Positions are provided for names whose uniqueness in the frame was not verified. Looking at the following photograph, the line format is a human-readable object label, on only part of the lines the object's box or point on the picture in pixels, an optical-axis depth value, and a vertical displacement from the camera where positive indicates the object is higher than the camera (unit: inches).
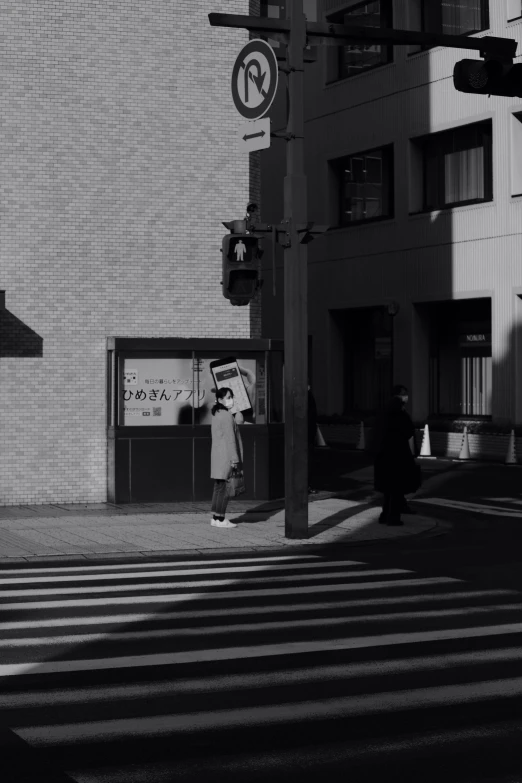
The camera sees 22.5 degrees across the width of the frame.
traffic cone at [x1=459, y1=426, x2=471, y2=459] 1238.9 -54.8
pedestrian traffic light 583.8 +58.4
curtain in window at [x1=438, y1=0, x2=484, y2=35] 1318.9 +385.0
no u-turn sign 576.1 +140.6
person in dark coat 668.7 -35.1
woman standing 645.9 -27.2
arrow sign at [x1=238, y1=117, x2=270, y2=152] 577.3 +115.7
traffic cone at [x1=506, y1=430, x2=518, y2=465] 1154.0 -53.8
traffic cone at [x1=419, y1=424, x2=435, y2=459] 1258.6 -51.7
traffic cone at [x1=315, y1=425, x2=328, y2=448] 1448.1 -51.4
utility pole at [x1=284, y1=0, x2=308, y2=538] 597.0 +31.5
